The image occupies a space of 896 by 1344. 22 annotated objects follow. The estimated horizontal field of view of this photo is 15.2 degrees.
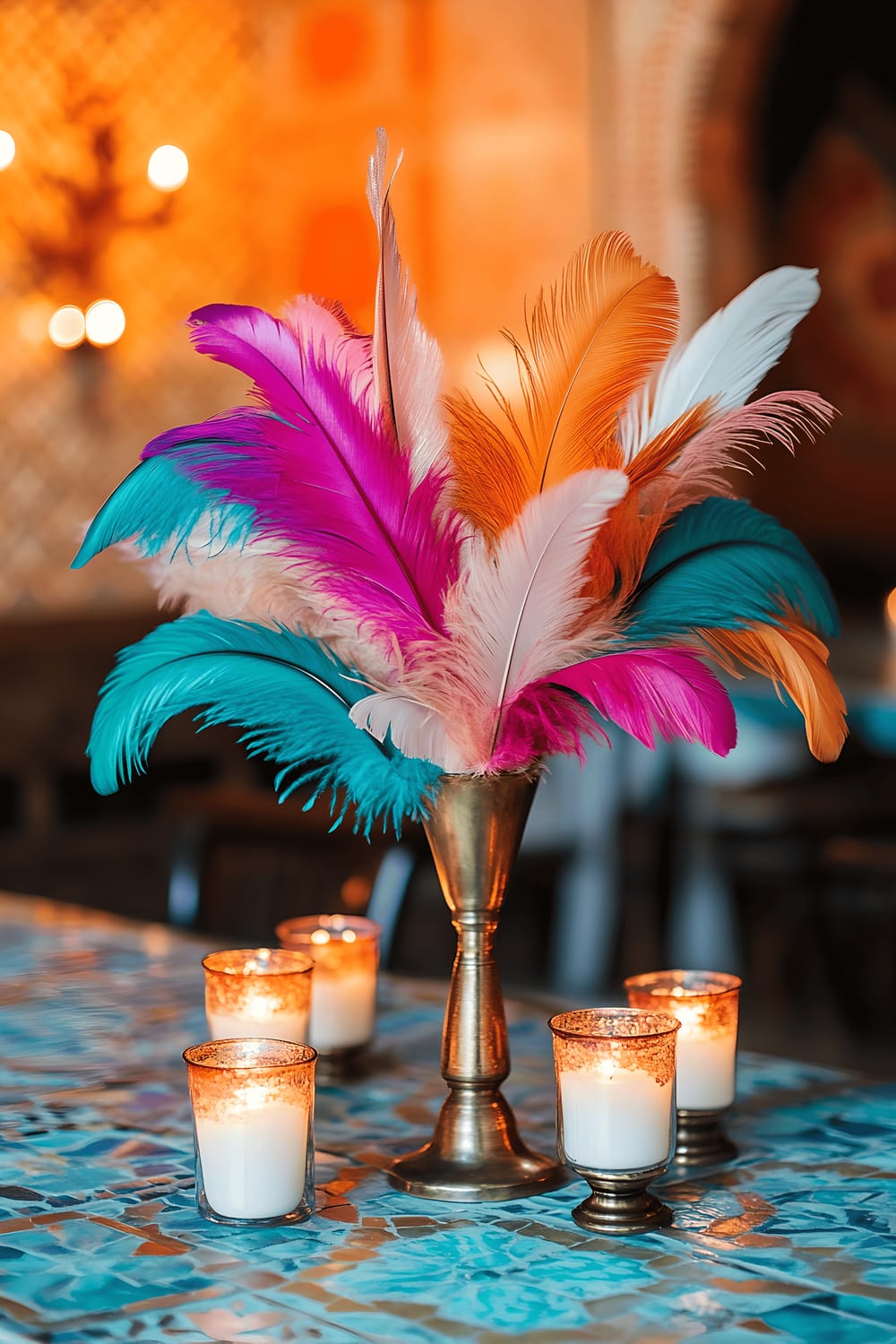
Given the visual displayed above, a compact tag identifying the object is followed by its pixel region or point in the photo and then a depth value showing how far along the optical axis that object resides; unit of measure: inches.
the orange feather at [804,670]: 62.7
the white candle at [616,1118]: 60.5
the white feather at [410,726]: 62.1
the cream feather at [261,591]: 63.7
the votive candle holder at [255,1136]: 60.8
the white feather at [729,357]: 63.2
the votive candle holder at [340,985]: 71.5
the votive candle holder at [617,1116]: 60.5
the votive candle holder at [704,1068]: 65.4
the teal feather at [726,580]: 62.9
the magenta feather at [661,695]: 61.3
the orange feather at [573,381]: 62.7
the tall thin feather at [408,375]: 62.4
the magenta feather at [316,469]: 62.3
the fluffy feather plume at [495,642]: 61.0
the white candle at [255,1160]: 60.8
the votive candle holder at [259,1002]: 68.1
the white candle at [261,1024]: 68.1
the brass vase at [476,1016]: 63.5
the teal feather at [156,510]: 62.7
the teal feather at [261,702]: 63.6
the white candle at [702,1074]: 65.4
